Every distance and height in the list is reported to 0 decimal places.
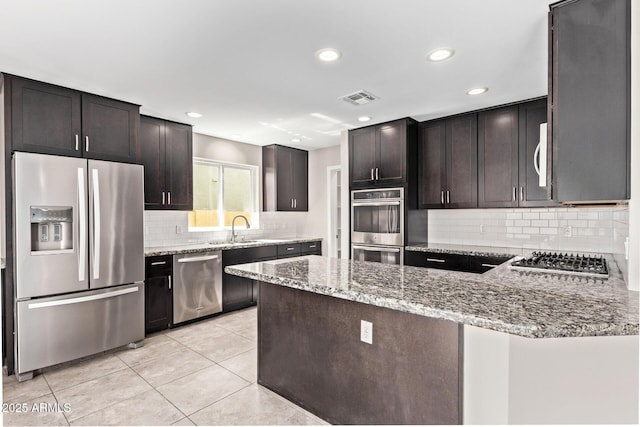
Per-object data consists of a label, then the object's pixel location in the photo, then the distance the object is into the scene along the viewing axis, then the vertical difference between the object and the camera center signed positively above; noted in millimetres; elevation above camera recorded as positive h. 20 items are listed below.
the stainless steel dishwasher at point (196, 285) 3758 -817
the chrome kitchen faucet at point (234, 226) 4854 -155
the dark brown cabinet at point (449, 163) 3744 +593
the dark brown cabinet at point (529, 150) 3296 +637
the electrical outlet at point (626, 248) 1670 -190
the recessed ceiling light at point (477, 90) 3027 +1131
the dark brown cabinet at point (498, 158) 3463 +589
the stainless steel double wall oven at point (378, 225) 3959 -137
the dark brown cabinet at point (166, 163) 3793 +631
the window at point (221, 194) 4645 +322
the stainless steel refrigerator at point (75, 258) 2625 -349
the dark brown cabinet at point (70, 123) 2678 +834
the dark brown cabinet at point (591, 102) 1556 +530
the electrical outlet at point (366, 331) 1761 -626
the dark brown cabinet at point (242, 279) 4227 -816
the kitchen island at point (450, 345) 1233 -594
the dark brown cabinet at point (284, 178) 5320 +605
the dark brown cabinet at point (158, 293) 3525 -832
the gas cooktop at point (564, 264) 2035 -356
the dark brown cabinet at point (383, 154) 3977 +745
